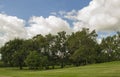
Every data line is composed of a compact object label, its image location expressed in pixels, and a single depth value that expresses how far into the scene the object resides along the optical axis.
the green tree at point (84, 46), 34.69
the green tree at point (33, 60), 33.62
